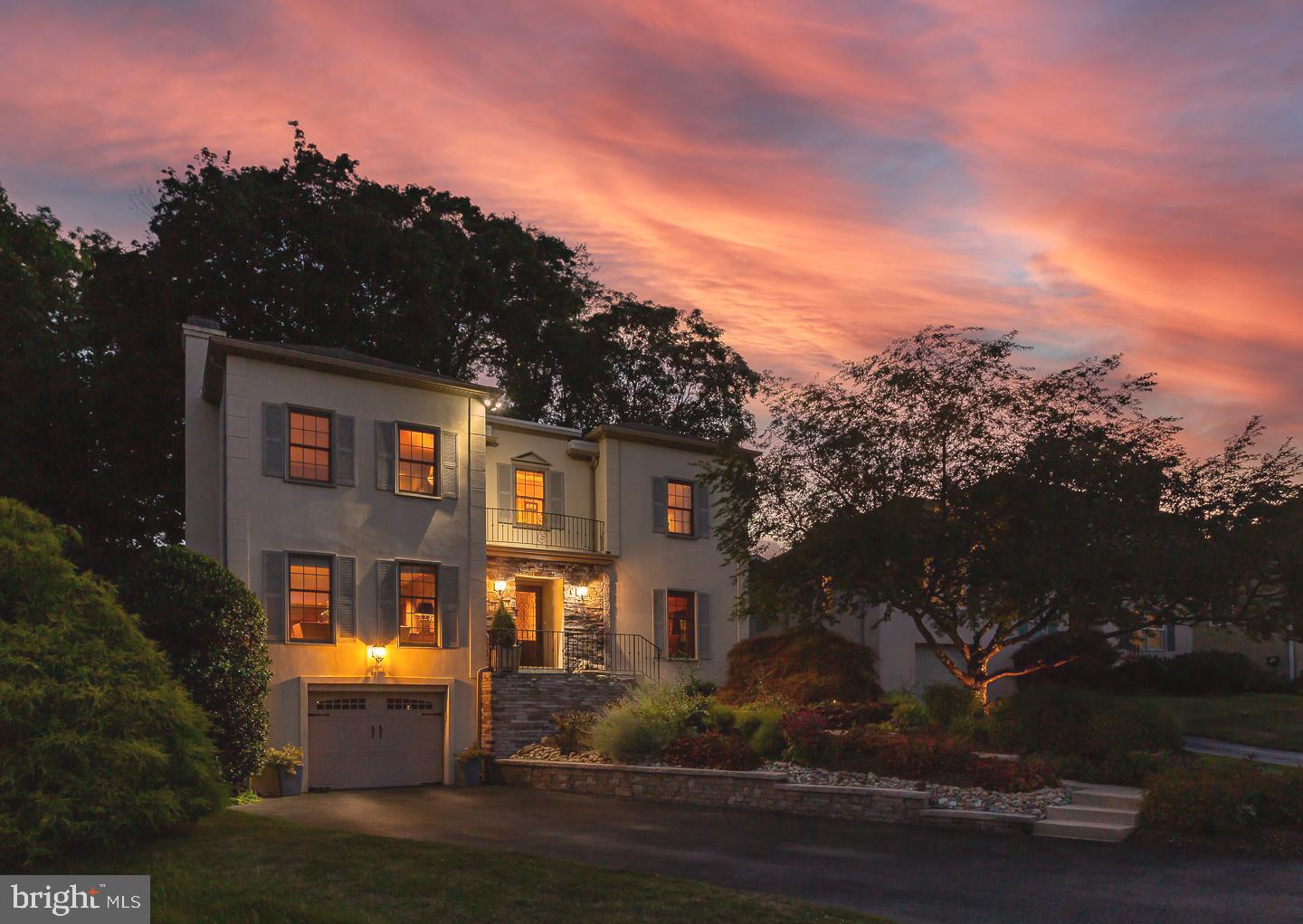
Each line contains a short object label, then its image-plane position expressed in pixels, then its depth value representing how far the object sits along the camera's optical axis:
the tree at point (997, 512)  16.45
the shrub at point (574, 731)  20.42
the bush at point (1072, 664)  30.20
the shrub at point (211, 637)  17.05
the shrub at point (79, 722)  9.58
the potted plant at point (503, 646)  22.41
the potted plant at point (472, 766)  20.88
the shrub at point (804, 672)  22.94
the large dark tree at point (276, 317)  26.73
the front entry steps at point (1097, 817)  12.99
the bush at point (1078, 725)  16.19
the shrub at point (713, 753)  17.06
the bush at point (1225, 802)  12.52
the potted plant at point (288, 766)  18.88
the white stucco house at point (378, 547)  20.14
